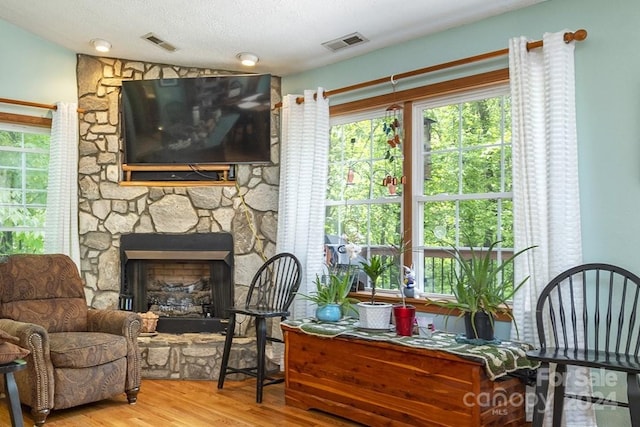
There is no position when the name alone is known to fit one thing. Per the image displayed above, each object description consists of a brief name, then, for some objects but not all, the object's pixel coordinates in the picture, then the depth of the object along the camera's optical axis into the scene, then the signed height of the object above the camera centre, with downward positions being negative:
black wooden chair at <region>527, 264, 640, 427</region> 2.78 -0.45
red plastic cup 3.30 -0.51
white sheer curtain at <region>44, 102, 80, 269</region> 4.60 +0.41
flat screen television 4.71 +0.98
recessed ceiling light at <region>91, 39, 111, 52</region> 4.51 +1.55
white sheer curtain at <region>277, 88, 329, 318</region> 4.40 +0.37
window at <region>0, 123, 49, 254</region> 4.59 +0.40
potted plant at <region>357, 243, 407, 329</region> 3.47 -0.48
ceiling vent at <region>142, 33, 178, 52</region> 4.36 +1.54
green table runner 2.81 -0.60
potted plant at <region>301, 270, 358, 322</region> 3.82 -0.45
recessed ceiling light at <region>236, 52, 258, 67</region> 4.57 +1.45
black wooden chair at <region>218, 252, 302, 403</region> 3.93 -0.54
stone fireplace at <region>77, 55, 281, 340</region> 4.78 +0.24
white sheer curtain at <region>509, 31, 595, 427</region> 3.08 +0.37
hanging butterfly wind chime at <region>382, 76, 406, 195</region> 4.05 +0.74
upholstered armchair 3.35 -0.66
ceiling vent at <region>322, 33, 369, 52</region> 4.08 +1.44
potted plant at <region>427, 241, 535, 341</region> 3.06 -0.35
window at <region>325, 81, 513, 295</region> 3.60 +0.37
